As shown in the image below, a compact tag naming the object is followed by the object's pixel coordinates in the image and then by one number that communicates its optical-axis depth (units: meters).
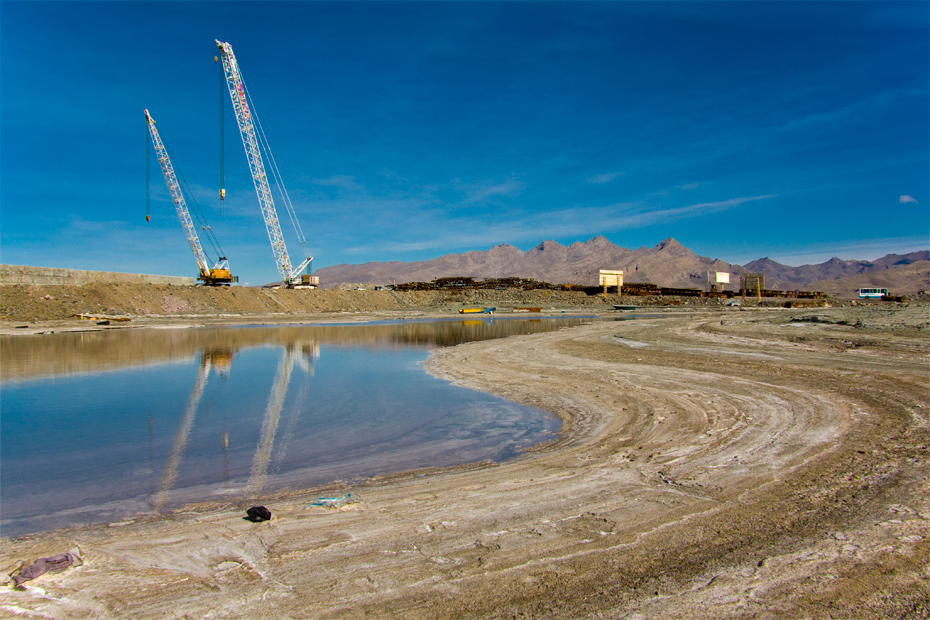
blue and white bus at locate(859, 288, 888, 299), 111.94
